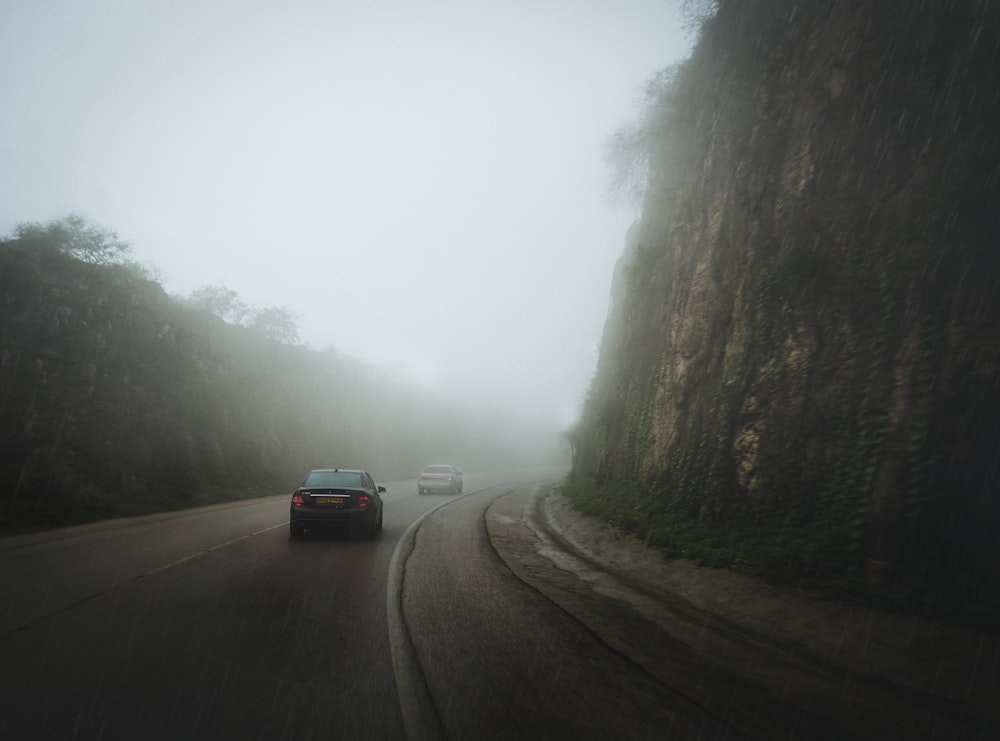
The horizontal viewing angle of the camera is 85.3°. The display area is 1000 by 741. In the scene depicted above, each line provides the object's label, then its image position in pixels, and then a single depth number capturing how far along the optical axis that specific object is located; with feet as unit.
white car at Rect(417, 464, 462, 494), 95.50
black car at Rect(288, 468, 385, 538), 38.06
